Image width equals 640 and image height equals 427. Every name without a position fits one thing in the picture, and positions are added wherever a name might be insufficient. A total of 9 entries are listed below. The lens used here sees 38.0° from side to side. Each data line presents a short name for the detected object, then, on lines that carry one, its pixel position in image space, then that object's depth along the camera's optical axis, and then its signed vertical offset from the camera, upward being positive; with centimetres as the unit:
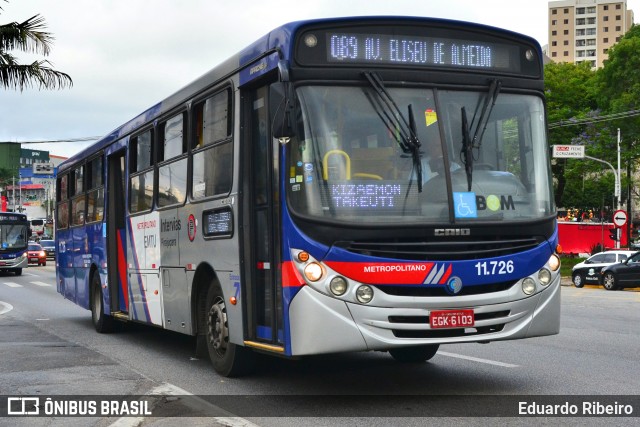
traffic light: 4378 +65
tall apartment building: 16762 +4036
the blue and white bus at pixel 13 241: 4756 +136
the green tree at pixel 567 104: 6224 +1042
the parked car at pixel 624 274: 3262 -95
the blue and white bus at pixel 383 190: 748 +55
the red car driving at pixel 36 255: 6241 +79
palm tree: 2088 +506
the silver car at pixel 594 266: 3562 -68
